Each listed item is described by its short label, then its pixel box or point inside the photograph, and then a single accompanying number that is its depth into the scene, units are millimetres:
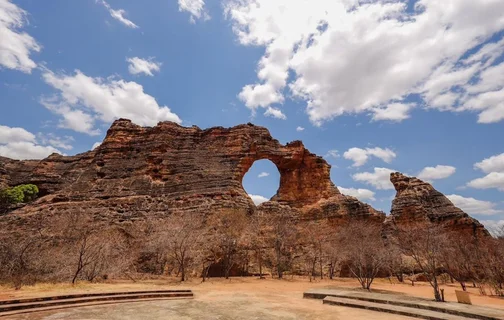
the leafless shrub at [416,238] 21562
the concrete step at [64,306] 9564
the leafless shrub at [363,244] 21875
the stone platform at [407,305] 10148
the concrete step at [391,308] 10086
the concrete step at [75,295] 10414
